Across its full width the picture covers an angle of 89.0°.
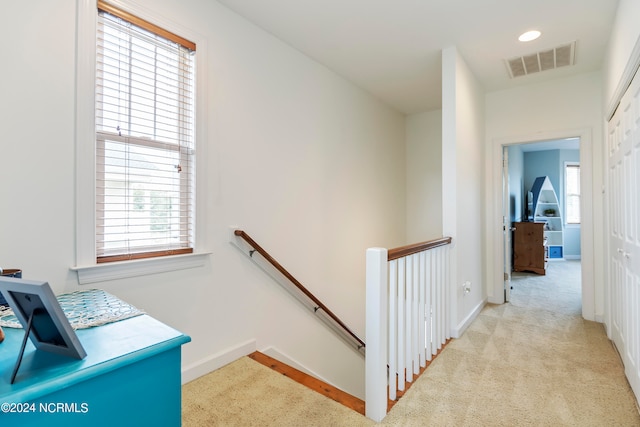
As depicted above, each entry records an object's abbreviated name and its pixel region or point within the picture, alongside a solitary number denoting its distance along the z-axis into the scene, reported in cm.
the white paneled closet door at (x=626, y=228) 182
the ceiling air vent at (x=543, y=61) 293
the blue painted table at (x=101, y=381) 75
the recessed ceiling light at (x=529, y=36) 264
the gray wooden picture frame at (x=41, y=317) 78
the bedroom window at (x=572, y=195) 756
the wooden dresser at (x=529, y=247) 570
